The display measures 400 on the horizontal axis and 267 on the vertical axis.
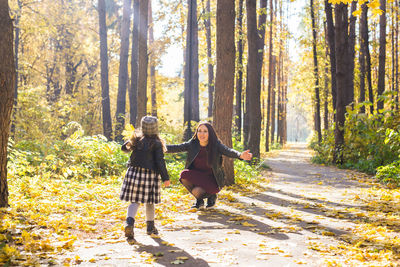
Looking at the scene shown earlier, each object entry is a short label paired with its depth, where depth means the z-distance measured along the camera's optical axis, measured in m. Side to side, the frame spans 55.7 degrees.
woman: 6.80
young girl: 5.13
